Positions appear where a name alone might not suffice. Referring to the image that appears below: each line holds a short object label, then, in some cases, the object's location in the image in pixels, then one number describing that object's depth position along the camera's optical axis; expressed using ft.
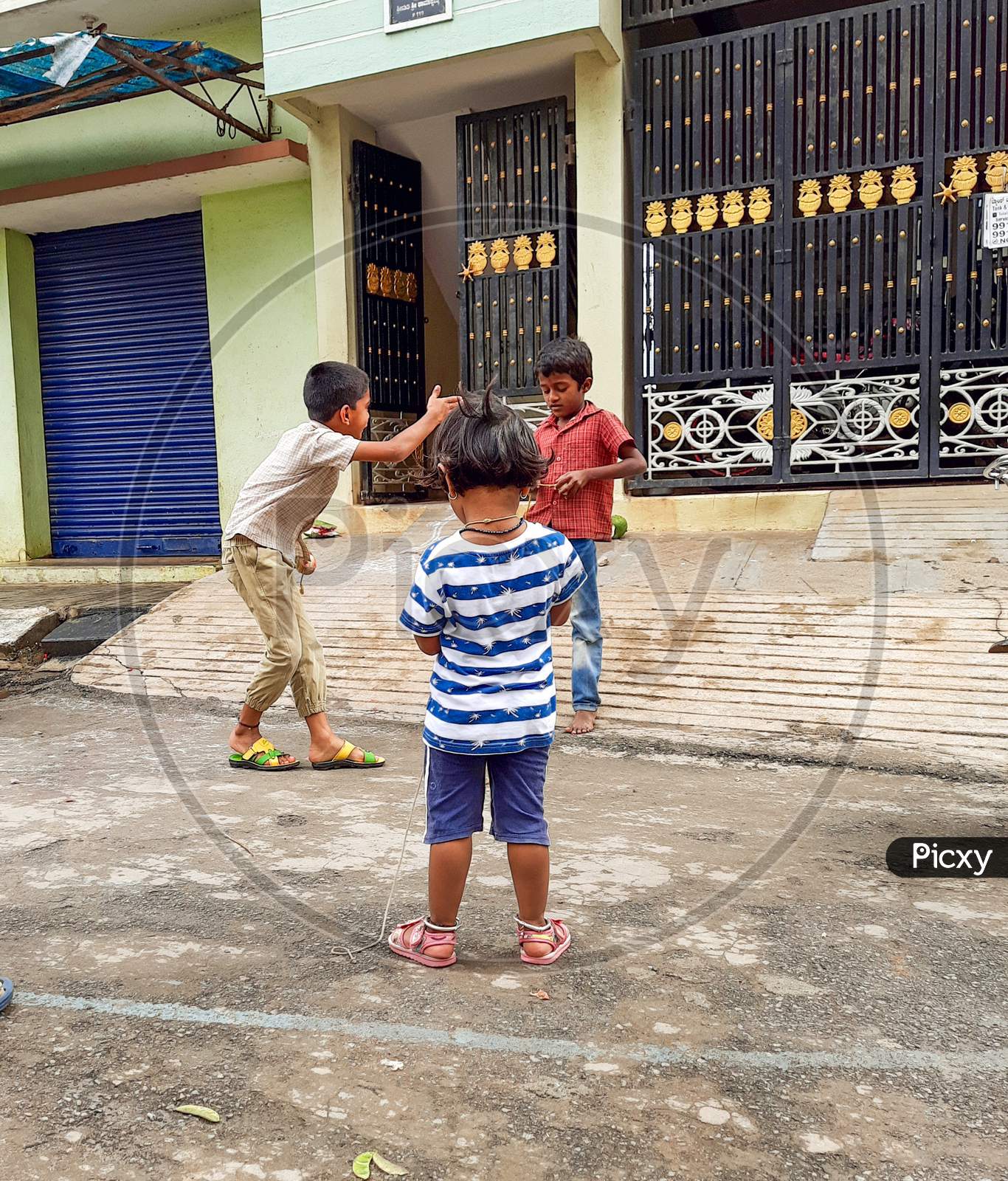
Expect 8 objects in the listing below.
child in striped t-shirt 7.02
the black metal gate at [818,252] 22.29
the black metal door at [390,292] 28.58
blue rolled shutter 33.12
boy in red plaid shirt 13.65
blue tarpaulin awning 25.11
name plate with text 23.98
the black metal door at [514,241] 26.05
